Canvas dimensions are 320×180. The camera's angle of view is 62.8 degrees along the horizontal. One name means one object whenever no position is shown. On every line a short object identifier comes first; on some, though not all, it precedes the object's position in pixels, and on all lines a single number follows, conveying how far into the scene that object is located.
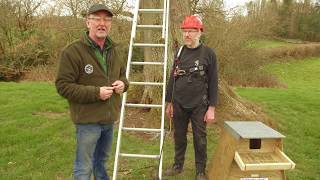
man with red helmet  3.01
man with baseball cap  2.28
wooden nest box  2.60
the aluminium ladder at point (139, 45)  3.10
